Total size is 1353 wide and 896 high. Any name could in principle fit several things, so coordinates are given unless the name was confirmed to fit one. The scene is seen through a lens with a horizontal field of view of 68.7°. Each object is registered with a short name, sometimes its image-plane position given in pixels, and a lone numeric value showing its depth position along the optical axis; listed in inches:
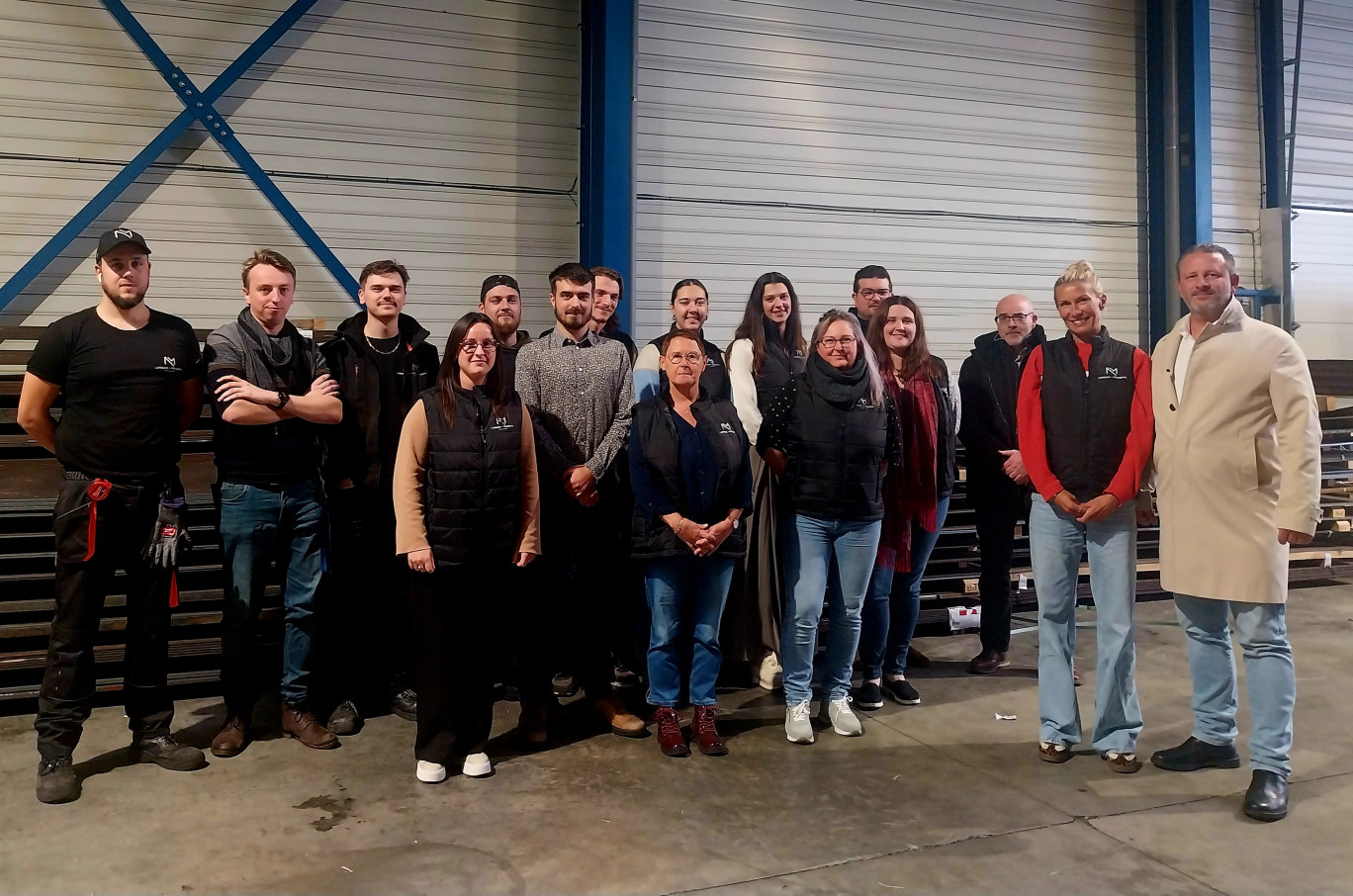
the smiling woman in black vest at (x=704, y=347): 154.4
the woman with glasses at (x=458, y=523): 129.4
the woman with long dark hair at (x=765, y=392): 163.2
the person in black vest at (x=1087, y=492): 132.4
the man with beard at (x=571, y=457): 145.6
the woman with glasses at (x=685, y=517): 138.0
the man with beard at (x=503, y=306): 155.3
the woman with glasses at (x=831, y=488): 142.4
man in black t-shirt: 125.9
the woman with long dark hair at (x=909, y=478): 156.8
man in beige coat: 118.1
